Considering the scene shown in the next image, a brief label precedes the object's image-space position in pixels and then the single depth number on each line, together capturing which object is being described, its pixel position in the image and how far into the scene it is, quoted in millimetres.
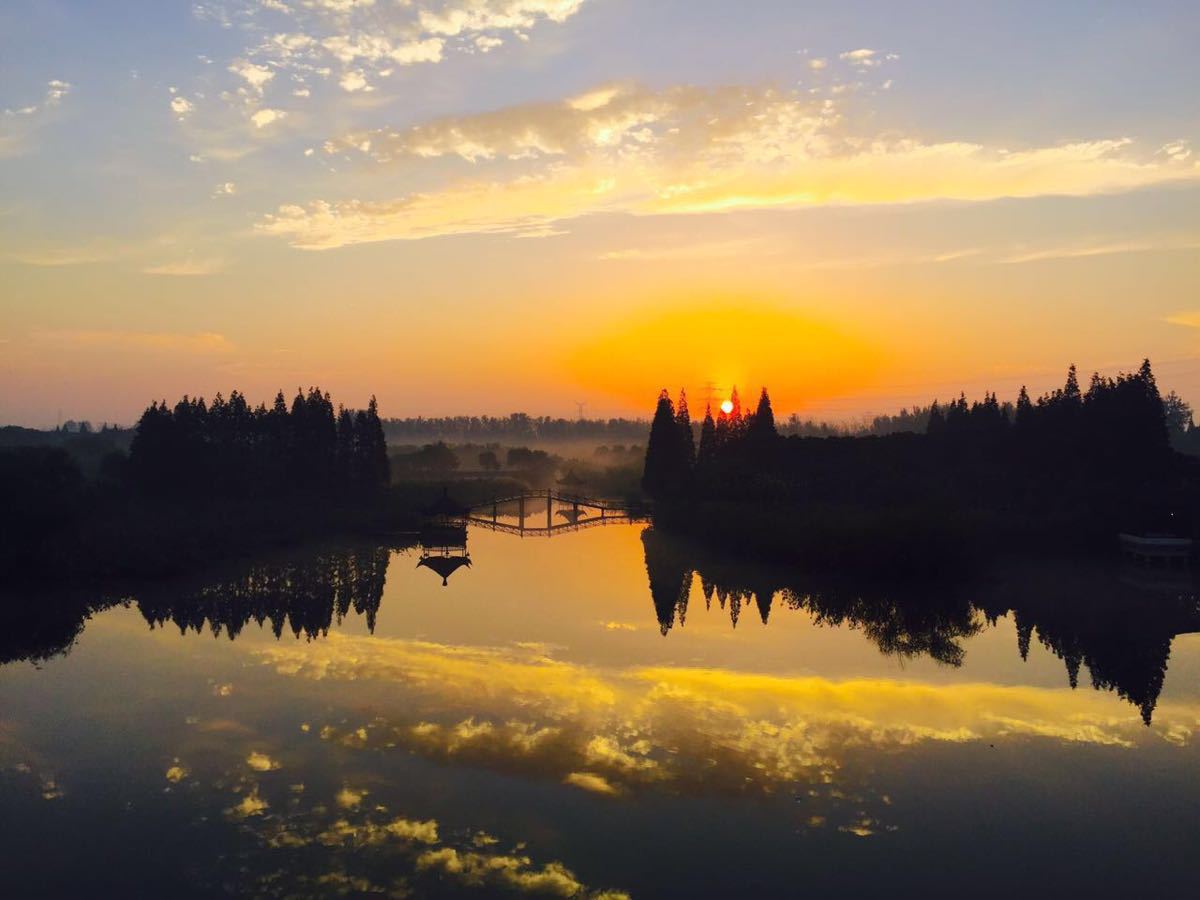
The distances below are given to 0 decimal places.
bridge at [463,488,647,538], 74875
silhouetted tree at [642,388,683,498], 85875
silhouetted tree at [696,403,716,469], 89125
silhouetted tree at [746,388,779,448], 79850
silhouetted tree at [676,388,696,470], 87500
